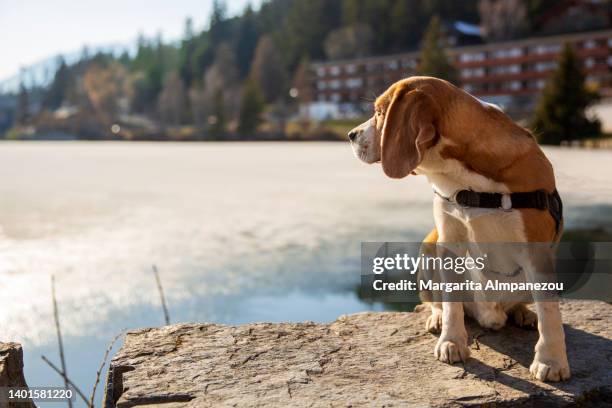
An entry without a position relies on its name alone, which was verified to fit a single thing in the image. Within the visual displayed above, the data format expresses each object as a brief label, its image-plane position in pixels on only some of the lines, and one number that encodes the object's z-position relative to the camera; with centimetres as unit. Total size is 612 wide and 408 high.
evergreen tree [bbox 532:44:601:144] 2728
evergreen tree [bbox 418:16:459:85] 4134
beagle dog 239
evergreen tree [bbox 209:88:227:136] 5868
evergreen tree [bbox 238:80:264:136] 5697
